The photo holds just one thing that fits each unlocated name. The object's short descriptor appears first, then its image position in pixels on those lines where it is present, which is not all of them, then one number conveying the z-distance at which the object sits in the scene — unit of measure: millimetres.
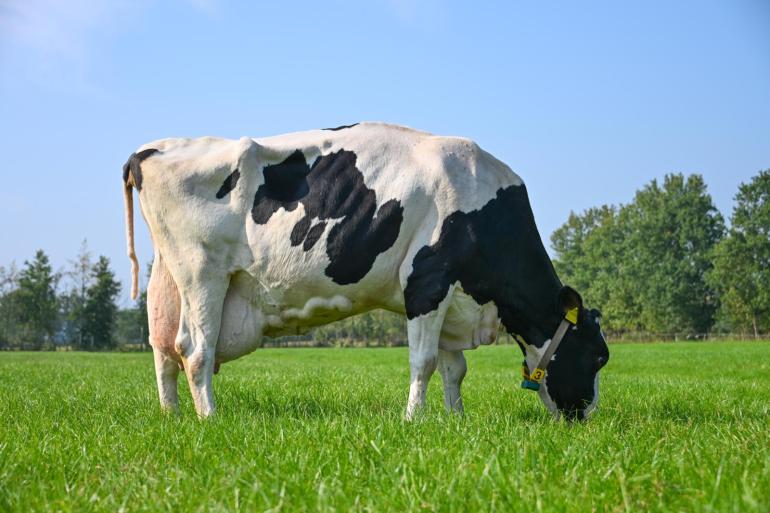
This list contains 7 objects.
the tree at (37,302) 73312
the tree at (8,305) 74688
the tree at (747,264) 67438
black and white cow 5770
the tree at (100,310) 74312
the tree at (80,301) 74000
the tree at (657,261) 75812
